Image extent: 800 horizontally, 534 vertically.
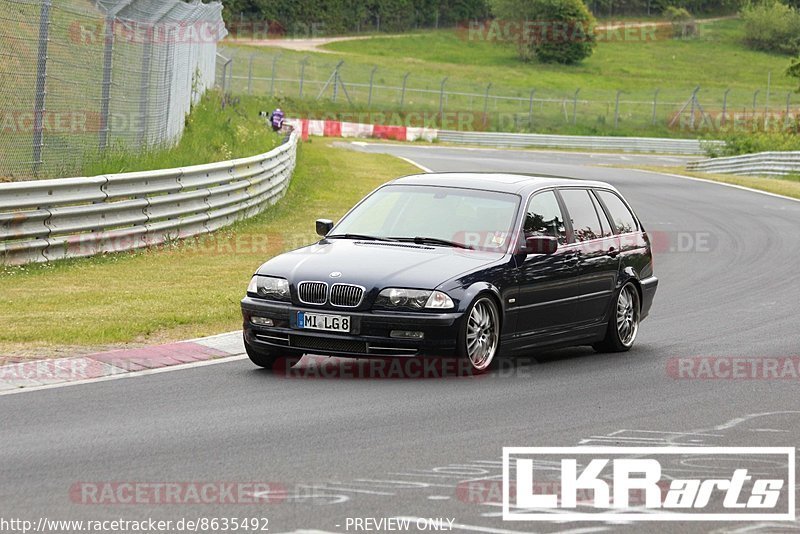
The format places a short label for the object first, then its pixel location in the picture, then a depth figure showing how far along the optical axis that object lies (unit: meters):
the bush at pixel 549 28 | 111.62
